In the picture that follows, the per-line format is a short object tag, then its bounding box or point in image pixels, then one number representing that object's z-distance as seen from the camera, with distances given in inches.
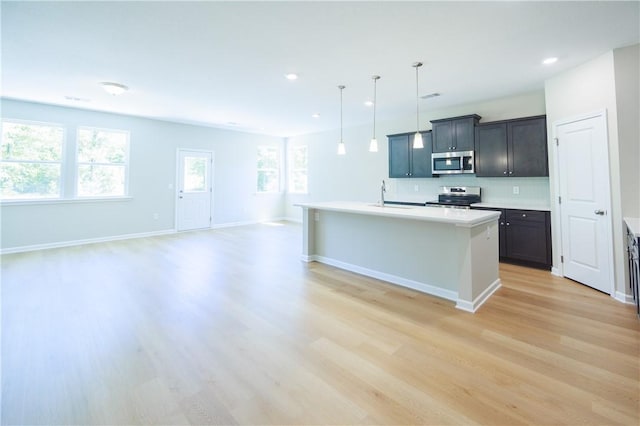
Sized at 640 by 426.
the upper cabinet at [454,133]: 195.2
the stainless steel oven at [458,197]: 201.9
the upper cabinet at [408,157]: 220.2
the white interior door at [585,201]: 127.1
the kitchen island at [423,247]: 112.7
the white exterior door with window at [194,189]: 282.7
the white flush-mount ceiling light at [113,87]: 167.6
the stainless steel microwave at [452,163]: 196.4
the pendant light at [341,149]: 161.9
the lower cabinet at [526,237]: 160.6
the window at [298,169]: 351.3
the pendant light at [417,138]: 136.4
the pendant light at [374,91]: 150.3
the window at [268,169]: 351.6
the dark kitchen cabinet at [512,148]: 167.3
